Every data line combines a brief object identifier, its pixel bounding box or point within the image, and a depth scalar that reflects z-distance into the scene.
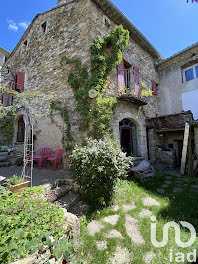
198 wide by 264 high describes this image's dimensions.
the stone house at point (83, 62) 5.34
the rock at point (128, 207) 2.87
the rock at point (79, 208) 2.59
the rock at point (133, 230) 2.04
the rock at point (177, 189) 3.87
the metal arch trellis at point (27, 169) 3.77
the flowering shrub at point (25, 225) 1.23
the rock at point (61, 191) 2.94
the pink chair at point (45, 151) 5.48
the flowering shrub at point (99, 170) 2.83
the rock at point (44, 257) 1.30
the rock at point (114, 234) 2.10
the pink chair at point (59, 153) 5.07
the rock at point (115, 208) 2.82
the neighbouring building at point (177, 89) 7.81
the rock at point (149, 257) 1.70
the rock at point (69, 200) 2.71
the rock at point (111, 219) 2.43
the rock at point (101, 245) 1.88
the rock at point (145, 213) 2.66
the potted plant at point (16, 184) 2.70
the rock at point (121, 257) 1.70
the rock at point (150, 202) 3.08
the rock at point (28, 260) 1.15
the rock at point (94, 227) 2.18
